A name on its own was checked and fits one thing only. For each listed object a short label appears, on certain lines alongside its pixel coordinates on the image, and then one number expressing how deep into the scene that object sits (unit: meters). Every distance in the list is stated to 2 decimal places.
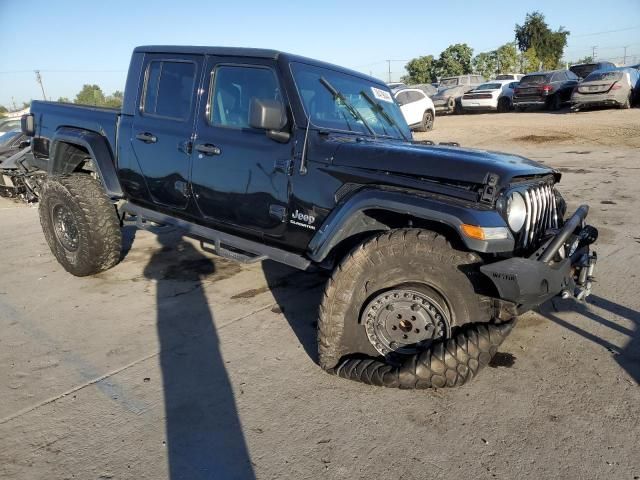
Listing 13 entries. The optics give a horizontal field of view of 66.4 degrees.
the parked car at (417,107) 17.47
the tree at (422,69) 52.38
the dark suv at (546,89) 20.82
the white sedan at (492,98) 23.16
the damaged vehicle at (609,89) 18.31
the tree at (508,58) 45.34
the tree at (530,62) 44.88
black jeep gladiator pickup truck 2.68
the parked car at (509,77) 29.99
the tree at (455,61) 50.47
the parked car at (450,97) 24.88
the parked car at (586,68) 23.74
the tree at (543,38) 49.88
